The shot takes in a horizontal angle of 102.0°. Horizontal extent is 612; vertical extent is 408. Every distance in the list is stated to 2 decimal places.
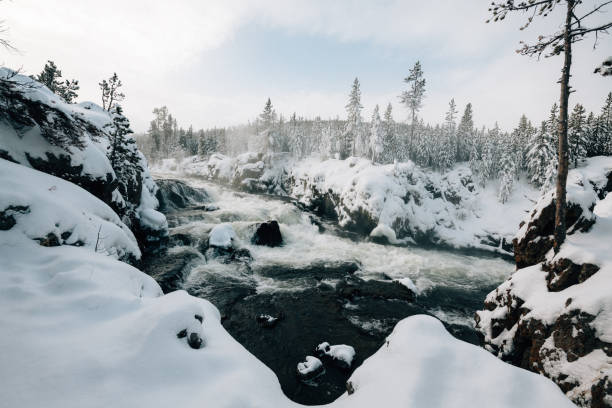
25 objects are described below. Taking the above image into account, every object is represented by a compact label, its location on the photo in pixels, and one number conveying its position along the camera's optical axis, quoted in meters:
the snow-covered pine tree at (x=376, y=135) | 53.31
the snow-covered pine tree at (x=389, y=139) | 66.84
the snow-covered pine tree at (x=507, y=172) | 46.22
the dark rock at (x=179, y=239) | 21.83
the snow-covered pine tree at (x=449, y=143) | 61.81
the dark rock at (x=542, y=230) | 9.23
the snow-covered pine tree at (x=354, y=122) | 57.81
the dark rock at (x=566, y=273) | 7.68
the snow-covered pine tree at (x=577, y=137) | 38.34
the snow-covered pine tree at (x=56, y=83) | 35.66
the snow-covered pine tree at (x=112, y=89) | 33.22
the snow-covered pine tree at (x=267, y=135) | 65.62
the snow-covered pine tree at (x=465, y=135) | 64.94
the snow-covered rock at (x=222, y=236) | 21.19
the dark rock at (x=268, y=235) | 24.01
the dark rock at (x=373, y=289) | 16.60
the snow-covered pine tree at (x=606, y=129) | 42.23
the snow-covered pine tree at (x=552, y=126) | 39.94
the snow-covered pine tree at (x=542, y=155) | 38.72
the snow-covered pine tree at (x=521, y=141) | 52.31
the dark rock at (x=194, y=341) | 5.55
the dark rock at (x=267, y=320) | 12.93
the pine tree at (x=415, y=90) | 44.56
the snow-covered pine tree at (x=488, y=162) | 53.31
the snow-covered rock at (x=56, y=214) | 8.21
